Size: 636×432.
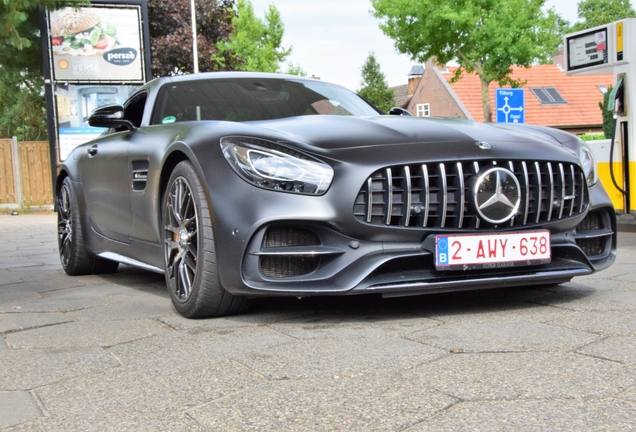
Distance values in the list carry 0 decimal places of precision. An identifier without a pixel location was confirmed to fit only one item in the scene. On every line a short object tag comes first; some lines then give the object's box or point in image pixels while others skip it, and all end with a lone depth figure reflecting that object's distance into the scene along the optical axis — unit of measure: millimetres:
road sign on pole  12875
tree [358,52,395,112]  67812
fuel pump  8641
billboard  18672
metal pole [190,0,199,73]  27062
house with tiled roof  40312
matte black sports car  3266
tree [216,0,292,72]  32969
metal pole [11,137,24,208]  20188
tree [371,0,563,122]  25953
